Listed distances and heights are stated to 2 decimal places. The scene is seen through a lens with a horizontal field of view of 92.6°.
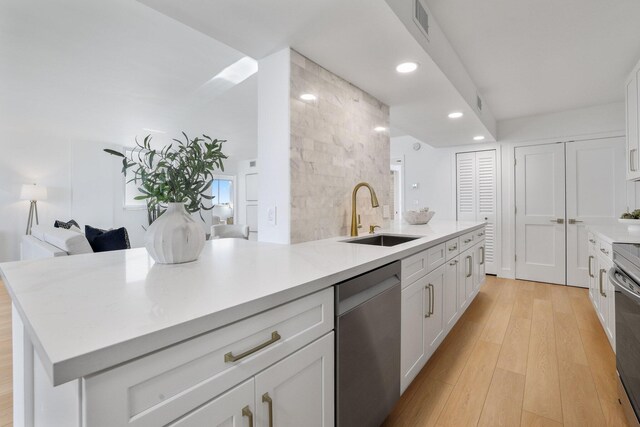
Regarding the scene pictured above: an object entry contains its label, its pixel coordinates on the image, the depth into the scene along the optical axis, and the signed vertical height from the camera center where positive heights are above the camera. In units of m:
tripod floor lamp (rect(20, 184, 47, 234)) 4.95 +0.30
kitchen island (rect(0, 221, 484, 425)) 0.54 -0.22
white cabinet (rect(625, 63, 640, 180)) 2.56 +0.74
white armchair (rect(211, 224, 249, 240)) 4.73 -0.29
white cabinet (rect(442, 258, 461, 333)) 2.21 -0.62
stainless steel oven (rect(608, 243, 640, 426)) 1.31 -0.54
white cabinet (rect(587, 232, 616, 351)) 2.14 -0.59
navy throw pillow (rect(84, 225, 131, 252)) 2.91 -0.27
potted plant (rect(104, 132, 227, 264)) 1.21 +0.07
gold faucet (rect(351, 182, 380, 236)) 2.20 -0.01
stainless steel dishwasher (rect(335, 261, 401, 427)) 1.13 -0.56
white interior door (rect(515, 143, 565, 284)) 4.07 -0.03
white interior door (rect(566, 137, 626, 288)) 3.72 +0.24
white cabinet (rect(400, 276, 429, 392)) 1.59 -0.66
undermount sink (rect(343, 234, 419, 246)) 2.26 -0.21
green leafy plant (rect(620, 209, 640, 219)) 2.50 -0.04
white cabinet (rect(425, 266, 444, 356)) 1.90 -0.65
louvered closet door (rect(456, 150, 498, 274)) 4.54 +0.30
